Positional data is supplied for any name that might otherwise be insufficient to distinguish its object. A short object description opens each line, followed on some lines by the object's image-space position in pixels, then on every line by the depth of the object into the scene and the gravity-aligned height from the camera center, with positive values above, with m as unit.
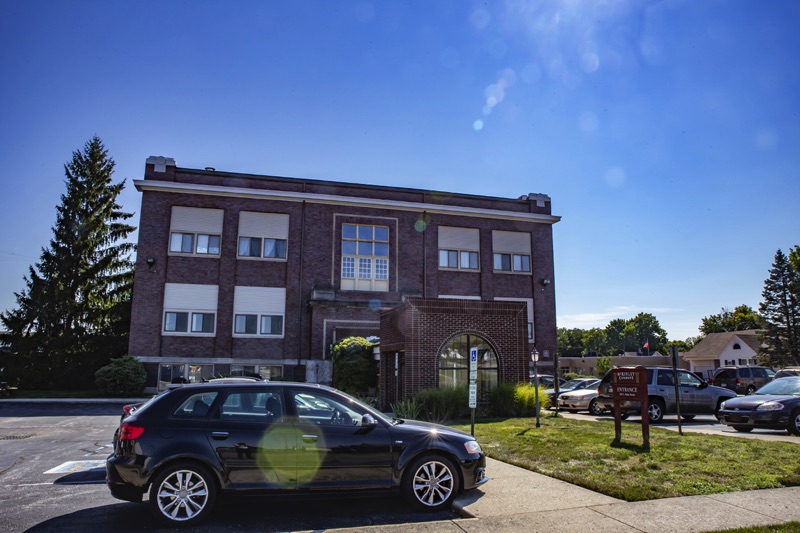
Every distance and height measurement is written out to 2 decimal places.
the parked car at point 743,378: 27.36 -0.77
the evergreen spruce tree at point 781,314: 58.31 +5.32
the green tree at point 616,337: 149.88 +6.56
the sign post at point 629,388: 11.07 -0.54
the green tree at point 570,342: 154.32 +5.43
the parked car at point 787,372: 24.05 -0.39
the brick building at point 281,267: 31.72 +5.46
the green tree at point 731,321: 96.94 +7.41
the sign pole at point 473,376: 11.02 -0.33
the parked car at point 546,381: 30.41 -1.11
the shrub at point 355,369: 23.64 -0.44
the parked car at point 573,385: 24.67 -1.11
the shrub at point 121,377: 28.56 -1.07
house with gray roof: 67.06 +1.36
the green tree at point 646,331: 145.88 +7.84
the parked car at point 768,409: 13.95 -1.18
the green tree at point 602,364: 71.94 -0.45
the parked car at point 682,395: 17.67 -1.05
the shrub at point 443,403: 16.58 -1.30
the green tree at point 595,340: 150.62 +5.62
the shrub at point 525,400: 18.09 -1.27
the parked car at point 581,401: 21.31 -1.55
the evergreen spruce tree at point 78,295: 33.12 +3.74
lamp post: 16.90 +0.13
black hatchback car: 6.29 -1.08
